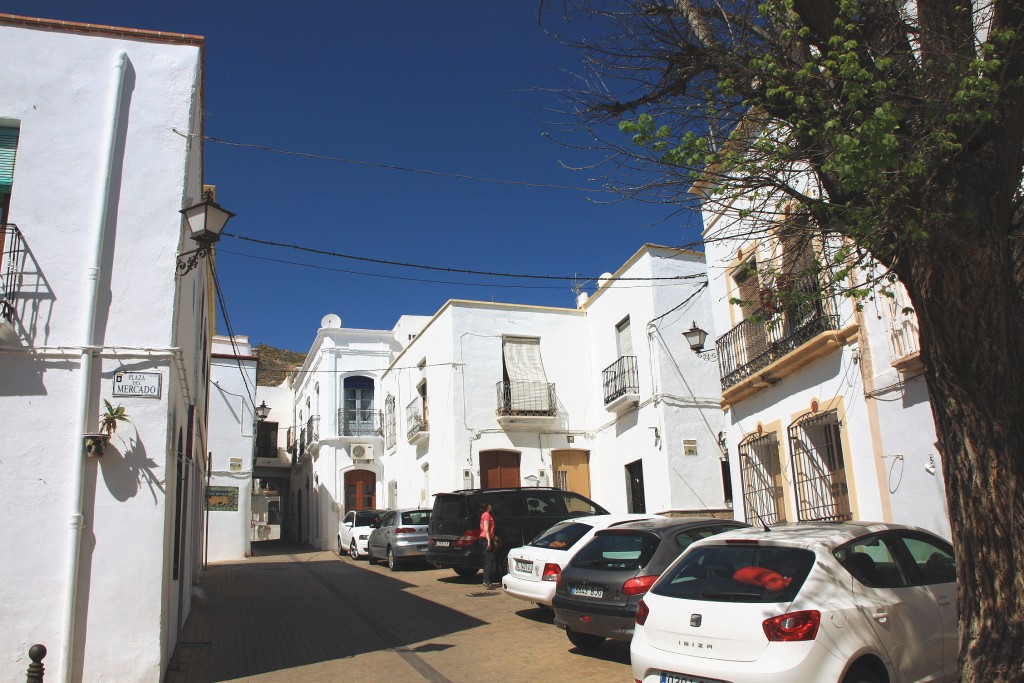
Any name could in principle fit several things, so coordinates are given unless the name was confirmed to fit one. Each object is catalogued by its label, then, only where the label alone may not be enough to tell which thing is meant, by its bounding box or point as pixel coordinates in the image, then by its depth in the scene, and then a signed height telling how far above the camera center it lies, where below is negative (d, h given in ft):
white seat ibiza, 17.29 -2.64
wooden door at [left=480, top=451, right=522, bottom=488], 74.02 +3.51
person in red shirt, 46.98 -2.14
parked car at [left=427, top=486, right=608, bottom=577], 49.08 -0.64
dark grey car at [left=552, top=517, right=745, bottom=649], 26.58 -2.43
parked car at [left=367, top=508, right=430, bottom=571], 62.93 -1.94
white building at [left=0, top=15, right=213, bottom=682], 24.31 +6.12
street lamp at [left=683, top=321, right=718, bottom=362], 48.03 +9.45
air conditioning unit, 98.94 +7.42
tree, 16.28 +6.21
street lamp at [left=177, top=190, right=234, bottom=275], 26.35 +9.72
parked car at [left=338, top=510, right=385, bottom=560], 76.54 -1.47
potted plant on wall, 25.04 +2.96
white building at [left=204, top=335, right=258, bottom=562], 81.82 +6.82
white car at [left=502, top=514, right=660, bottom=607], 34.30 -2.23
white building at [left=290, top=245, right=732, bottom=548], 61.36 +9.34
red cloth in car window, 18.39 -1.89
